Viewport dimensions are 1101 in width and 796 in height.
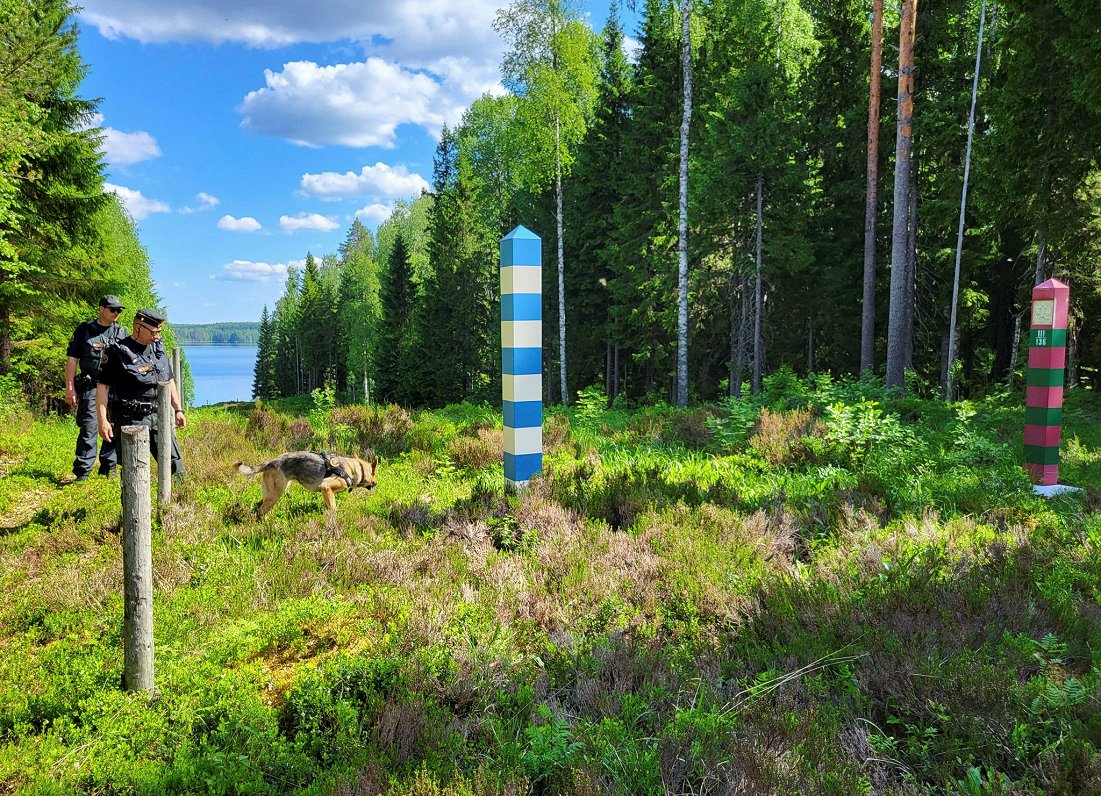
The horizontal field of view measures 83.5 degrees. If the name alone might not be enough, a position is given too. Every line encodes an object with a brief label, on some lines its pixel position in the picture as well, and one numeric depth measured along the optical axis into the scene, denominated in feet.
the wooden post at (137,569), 9.86
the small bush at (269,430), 30.42
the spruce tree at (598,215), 86.22
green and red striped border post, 21.48
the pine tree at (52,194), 40.09
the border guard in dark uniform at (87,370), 24.12
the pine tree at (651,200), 69.82
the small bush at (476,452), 26.35
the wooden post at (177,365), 29.25
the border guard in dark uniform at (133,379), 19.63
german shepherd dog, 18.84
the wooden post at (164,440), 19.66
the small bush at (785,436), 25.61
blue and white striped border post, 19.20
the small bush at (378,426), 30.01
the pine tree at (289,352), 238.89
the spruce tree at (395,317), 123.24
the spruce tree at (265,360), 267.59
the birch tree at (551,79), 80.12
